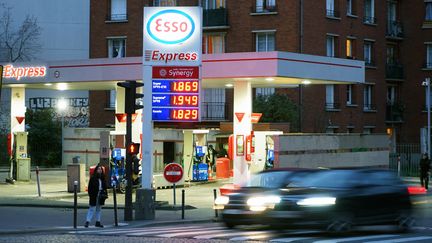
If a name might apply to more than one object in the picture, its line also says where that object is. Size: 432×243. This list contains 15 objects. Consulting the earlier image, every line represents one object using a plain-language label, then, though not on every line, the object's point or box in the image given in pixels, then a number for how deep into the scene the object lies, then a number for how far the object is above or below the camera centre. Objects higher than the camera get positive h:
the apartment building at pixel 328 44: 51.19 +6.97
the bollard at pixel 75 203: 21.84 -1.39
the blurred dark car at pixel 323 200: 17.84 -1.08
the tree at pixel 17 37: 67.12 +8.99
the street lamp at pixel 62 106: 62.03 +3.40
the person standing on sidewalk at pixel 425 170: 39.75 -0.84
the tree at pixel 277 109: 48.56 +2.49
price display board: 26.12 +1.82
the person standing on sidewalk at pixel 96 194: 22.48 -1.18
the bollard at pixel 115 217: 22.82 -1.83
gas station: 26.03 +2.98
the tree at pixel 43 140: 57.28 +0.65
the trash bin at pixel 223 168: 44.39 -0.91
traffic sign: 26.39 -0.70
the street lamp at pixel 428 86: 48.64 +3.44
